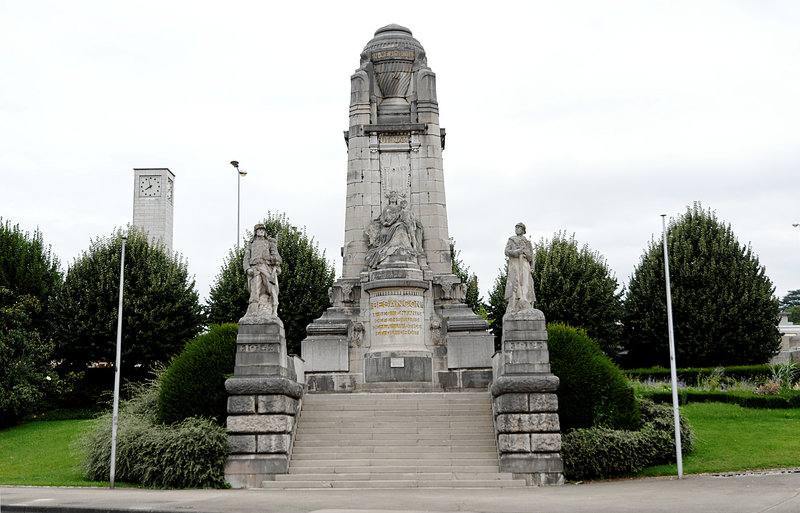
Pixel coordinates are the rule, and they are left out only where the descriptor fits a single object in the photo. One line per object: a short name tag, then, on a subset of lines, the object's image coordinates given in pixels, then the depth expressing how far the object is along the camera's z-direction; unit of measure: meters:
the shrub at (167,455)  17.83
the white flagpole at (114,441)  17.52
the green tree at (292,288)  35.03
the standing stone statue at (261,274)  19.95
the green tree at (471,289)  39.16
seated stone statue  24.81
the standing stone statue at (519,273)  20.08
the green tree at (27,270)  34.12
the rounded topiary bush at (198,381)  19.56
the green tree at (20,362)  29.28
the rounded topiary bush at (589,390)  19.47
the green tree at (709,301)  35.56
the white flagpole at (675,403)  17.86
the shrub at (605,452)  18.34
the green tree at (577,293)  35.81
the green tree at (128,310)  33.72
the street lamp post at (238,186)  45.98
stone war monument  23.98
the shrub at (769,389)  27.08
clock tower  49.41
